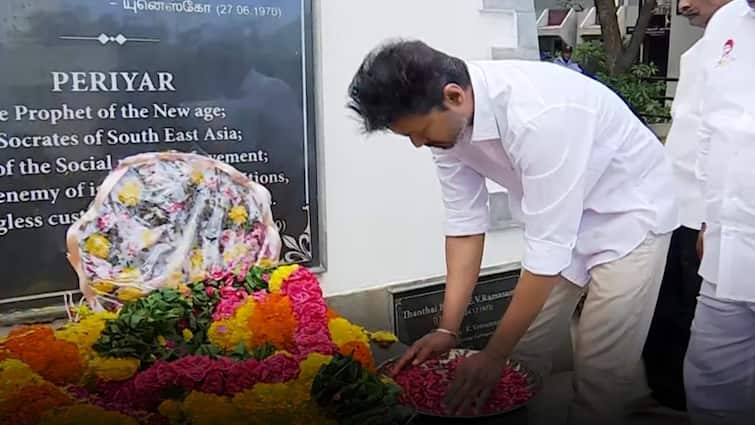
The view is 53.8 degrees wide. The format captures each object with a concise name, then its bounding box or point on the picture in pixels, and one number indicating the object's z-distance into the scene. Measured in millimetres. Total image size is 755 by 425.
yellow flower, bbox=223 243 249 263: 1833
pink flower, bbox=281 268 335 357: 1216
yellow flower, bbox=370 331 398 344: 1494
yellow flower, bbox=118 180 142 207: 1729
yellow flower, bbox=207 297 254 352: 1232
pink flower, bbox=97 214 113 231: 1707
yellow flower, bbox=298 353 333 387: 983
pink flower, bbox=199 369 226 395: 986
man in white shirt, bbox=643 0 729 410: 2207
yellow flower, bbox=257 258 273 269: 1586
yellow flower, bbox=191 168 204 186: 1834
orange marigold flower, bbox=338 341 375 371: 1137
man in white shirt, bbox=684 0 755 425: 1663
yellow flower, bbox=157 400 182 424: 937
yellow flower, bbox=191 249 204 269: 1808
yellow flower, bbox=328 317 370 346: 1256
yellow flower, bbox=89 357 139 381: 1099
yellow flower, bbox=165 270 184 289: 1745
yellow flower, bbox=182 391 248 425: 904
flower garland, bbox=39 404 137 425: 849
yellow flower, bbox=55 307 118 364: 1187
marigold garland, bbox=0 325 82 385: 1097
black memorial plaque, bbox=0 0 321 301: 1977
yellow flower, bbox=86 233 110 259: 1695
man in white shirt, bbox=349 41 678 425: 1240
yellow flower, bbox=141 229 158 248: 1738
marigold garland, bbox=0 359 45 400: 957
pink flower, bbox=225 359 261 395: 985
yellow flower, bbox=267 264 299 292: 1398
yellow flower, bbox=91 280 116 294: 1669
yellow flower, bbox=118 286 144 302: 1587
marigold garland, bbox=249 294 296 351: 1245
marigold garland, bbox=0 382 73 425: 894
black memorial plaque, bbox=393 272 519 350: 2709
